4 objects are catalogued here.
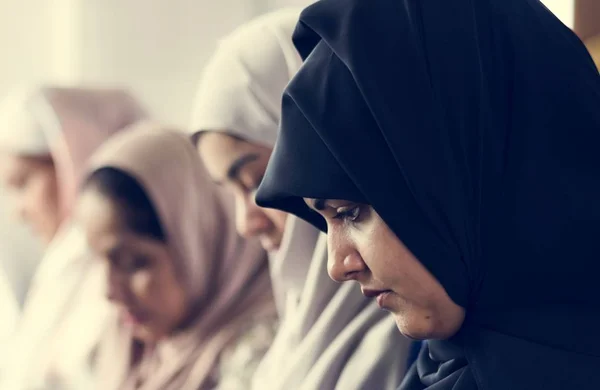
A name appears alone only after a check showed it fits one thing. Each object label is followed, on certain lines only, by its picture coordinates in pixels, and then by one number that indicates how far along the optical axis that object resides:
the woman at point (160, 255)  1.71
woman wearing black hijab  1.12
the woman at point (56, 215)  1.93
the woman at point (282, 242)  1.37
